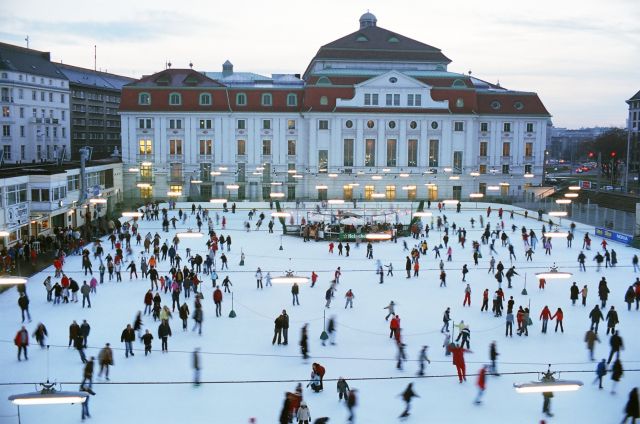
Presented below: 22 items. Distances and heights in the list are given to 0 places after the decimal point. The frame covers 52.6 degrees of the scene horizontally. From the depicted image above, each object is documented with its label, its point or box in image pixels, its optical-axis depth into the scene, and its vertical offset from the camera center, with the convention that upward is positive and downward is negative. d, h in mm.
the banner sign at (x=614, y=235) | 42188 -4802
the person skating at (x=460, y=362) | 17641 -5415
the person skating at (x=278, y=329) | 20812 -5343
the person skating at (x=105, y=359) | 17844 -5417
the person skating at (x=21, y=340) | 19094 -5253
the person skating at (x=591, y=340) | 19714 -5344
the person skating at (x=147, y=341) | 19531 -5415
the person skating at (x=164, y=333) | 20109 -5290
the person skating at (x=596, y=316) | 21656 -5071
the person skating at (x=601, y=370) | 17312 -5493
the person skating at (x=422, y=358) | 18234 -5493
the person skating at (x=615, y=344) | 18938 -5250
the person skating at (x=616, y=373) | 17281 -5559
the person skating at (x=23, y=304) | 23031 -5074
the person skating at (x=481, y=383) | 16422 -5578
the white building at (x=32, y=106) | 70750 +6446
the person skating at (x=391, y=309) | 23812 -5364
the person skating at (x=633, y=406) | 14727 -5501
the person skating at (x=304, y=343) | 19750 -5479
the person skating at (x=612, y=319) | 21656 -5165
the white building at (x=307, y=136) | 67625 +2886
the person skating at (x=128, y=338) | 19422 -5281
